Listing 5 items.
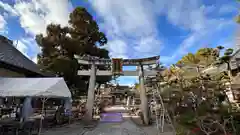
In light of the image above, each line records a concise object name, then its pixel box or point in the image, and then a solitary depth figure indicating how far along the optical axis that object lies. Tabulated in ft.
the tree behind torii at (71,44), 27.03
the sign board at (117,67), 19.59
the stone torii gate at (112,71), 19.41
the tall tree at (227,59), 13.01
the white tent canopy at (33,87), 11.25
